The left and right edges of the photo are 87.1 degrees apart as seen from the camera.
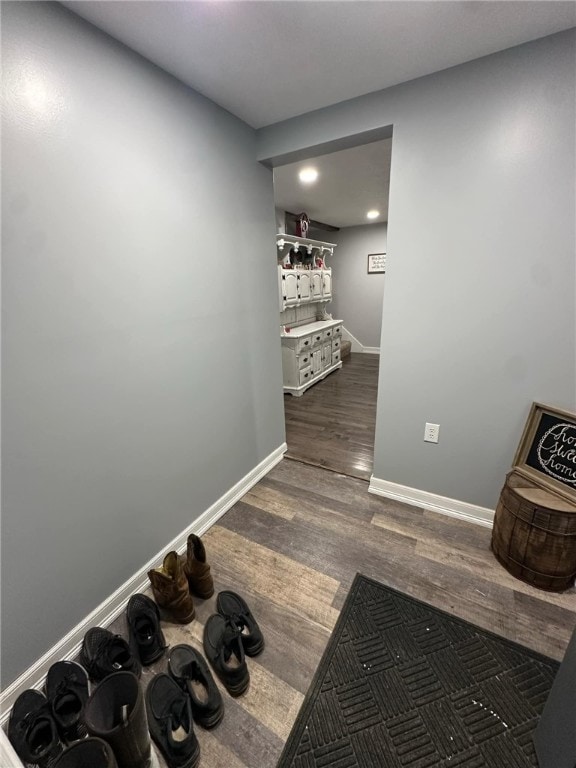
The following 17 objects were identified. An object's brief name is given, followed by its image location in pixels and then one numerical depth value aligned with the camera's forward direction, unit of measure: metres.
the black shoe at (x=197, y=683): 1.00
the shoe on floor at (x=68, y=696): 0.97
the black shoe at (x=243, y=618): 1.21
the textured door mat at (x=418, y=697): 0.94
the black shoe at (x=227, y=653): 1.08
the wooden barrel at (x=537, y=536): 1.32
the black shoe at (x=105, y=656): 1.10
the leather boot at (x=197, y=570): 1.39
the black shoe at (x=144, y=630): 1.18
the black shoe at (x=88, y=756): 0.76
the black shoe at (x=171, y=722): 0.91
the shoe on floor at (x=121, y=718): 0.81
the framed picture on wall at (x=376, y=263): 5.62
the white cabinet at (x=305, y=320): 3.79
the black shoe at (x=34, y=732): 0.90
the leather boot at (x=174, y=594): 1.29
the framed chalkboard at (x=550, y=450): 1.38
